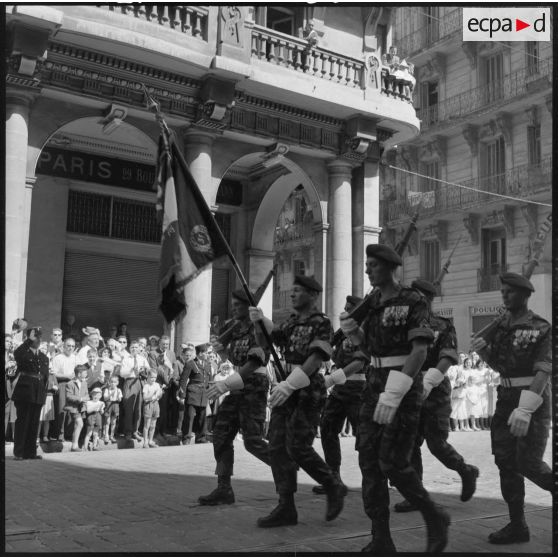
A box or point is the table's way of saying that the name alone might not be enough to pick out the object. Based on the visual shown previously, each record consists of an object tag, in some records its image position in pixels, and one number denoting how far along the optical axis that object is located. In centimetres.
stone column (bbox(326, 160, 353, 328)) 1562
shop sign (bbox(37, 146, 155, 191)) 1580
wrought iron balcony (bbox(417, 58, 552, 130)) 1927
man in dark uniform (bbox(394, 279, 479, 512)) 704
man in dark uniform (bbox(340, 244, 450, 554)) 501
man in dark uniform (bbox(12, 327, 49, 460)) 1012
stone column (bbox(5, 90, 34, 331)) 1172
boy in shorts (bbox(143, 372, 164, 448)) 1208
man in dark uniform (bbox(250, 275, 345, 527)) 606
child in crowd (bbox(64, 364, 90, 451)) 1122
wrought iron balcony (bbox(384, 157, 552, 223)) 1888
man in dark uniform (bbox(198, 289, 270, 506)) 694
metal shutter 1636
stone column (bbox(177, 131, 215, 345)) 1360
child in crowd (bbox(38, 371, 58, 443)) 1110
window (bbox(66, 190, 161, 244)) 1650
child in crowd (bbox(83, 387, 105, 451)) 1134
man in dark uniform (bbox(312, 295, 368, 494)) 773
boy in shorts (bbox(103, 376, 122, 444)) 1163
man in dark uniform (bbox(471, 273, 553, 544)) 559
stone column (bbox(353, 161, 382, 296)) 1598
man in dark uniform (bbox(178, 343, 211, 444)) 1261
